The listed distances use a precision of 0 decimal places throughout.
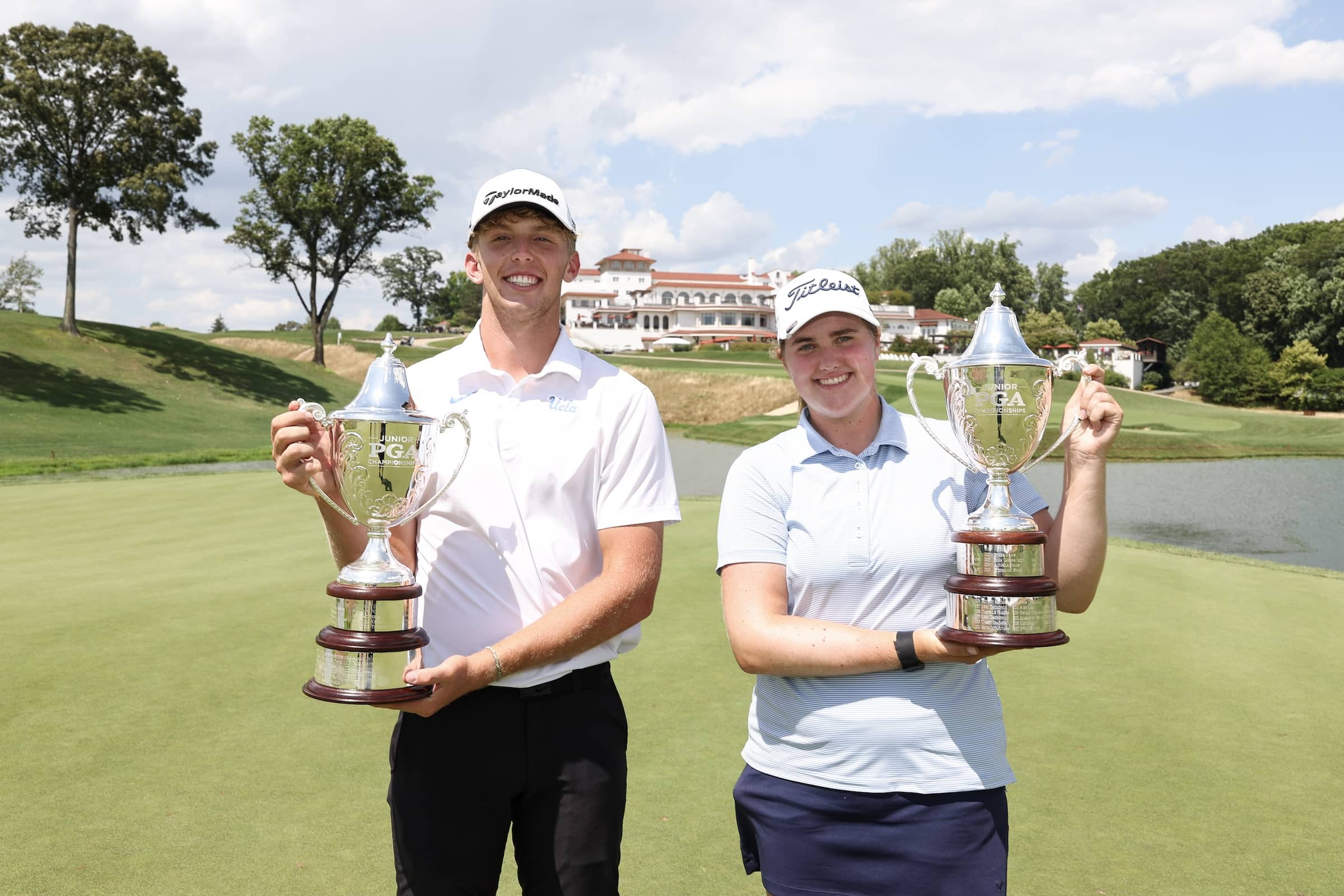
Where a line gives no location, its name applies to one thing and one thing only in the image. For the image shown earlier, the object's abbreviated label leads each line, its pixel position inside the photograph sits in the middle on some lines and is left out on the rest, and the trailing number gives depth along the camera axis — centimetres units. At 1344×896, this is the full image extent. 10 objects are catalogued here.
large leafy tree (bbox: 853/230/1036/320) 8081
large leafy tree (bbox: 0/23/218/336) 2961
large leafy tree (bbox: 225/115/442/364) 3850
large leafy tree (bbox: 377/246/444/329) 10188
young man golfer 226
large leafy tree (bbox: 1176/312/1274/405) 4891
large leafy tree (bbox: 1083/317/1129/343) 7431
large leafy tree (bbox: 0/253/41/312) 8025
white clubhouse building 7844
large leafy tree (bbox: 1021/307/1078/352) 6119
